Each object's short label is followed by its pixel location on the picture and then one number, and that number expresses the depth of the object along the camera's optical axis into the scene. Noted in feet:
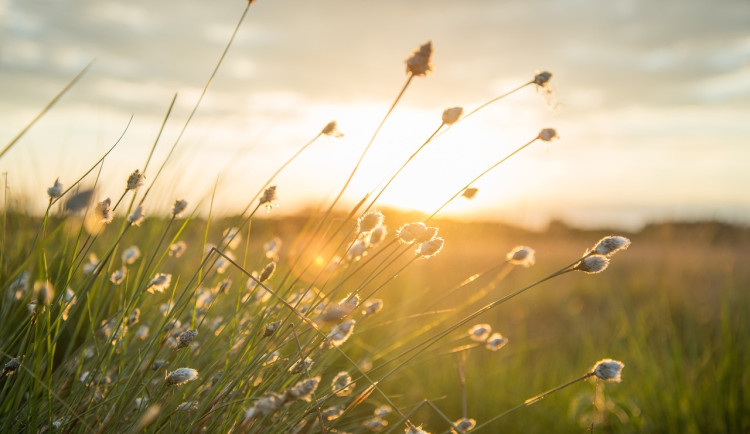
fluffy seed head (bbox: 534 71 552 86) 2.04
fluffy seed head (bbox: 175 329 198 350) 1.93
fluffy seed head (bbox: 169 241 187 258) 2.47
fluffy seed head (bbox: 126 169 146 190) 2.01
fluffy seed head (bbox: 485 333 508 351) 2.30
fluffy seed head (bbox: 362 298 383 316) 2.31
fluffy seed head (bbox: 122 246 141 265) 2.54
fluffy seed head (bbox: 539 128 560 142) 2.04
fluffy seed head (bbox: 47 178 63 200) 2.06
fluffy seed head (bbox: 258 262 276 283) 2.13
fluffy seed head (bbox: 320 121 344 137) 2.13
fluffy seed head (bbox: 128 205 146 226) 2.14
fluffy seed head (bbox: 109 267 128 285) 2.32
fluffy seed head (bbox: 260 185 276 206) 2.12
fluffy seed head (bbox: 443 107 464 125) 1.94
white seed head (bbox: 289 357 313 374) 1.99
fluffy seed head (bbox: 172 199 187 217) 2.17
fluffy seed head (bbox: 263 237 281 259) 2.73
